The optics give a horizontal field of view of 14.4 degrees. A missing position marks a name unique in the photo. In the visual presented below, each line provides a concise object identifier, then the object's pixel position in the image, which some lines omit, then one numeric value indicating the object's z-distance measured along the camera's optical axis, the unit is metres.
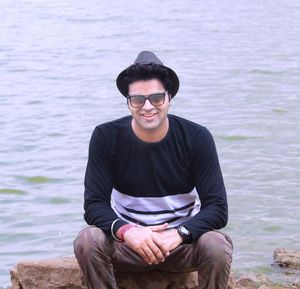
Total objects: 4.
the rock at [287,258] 9.07
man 6.35
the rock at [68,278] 6.88
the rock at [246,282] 8.15
